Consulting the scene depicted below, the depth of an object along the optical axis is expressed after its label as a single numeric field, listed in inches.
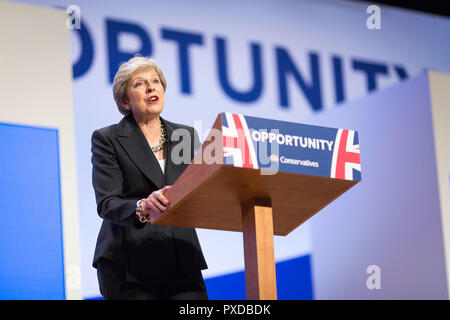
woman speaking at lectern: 211.5
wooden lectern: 176.4
